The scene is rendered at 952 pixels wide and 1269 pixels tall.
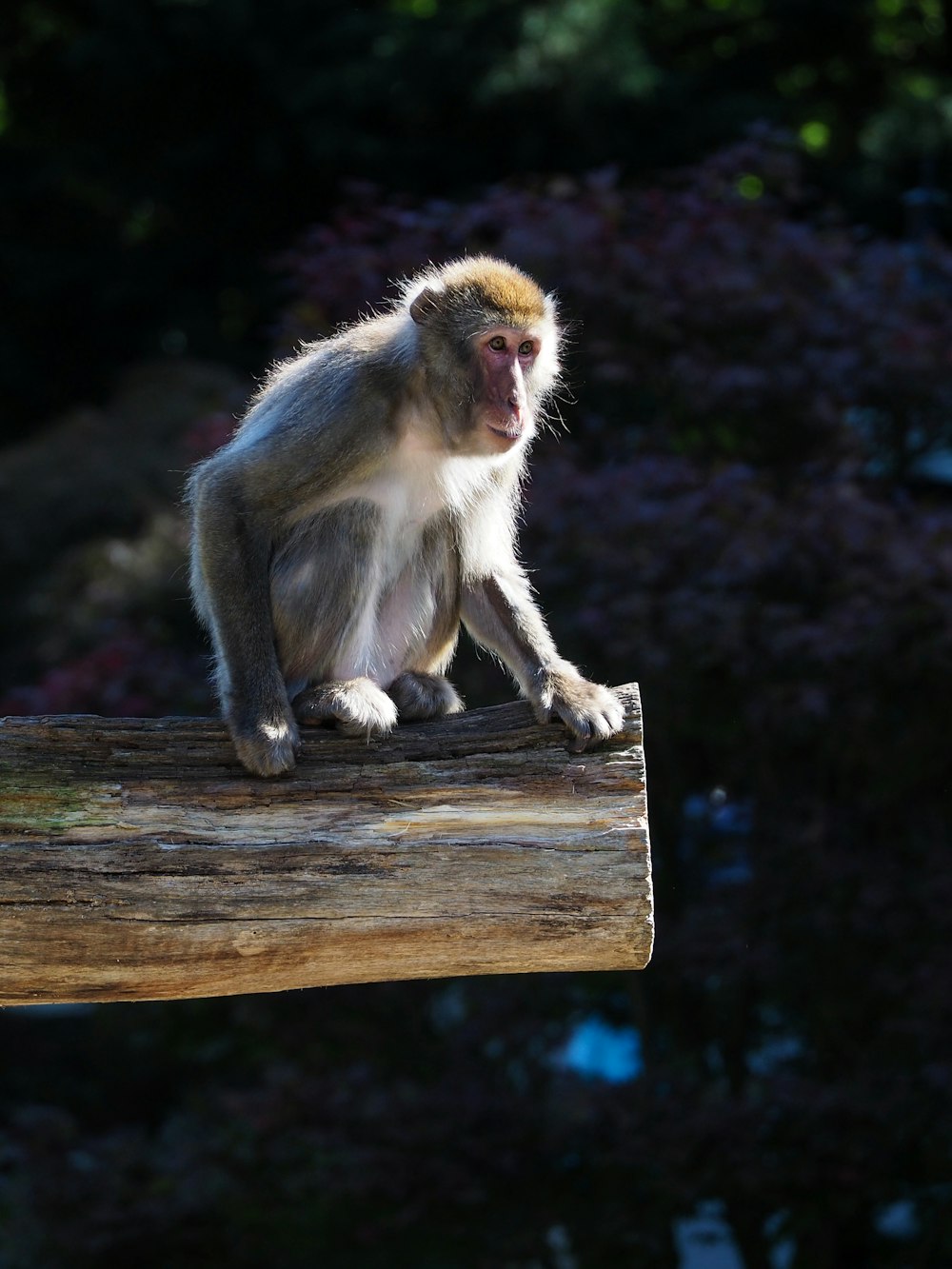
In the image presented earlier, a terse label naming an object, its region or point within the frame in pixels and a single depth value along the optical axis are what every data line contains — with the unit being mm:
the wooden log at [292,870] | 6086
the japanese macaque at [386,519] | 7426
